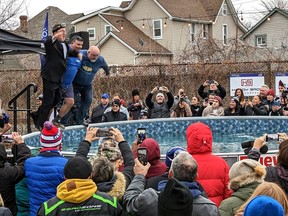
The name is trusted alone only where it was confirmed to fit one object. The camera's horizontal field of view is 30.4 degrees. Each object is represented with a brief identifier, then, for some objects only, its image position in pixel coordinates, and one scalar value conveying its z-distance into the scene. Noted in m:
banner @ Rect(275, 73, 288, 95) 16.92
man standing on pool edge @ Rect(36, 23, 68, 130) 8.97
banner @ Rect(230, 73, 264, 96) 18.00
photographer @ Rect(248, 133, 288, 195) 4.38
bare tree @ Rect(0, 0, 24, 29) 37.75
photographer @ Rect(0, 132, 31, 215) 5.23
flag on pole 9.41
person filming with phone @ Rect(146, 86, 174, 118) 12.70
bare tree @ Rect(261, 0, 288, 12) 53.83
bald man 10.17
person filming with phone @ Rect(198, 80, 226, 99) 13.14
